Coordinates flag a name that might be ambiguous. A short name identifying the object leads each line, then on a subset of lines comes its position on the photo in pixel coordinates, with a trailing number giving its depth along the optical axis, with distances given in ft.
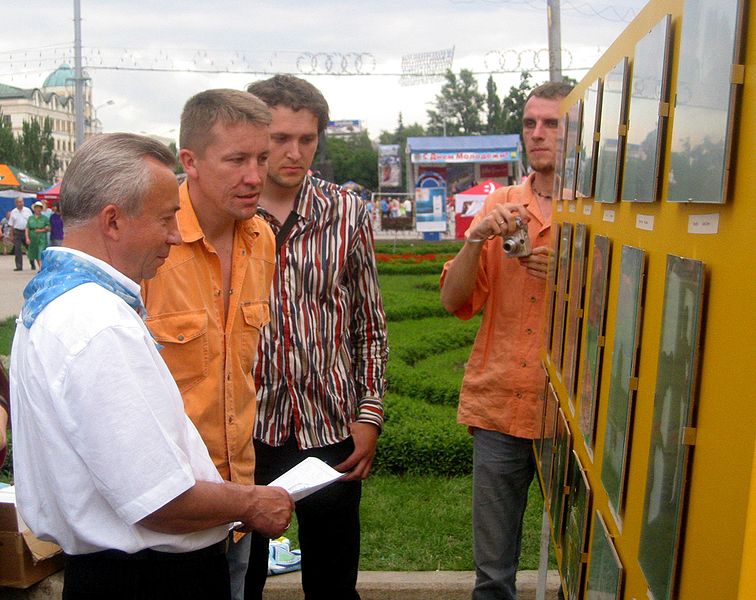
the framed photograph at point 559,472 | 7.71
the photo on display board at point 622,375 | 5.13
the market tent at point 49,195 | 101.57
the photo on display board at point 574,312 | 7.37
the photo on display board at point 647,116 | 4.73
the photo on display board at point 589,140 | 7.11
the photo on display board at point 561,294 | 8.36
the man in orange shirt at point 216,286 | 8.13
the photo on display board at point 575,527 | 6.59
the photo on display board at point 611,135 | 5.96
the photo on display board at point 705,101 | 3.68
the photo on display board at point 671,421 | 4.05
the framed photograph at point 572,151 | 8.21
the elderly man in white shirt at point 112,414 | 5.64
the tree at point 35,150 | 221.46
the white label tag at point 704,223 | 3.91
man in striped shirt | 9.64
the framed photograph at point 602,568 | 5.36
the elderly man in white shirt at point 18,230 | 73.87
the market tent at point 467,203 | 80.31
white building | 309.42
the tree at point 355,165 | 257.55
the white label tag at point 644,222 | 5.03
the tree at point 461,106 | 291.58
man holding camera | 10.21
